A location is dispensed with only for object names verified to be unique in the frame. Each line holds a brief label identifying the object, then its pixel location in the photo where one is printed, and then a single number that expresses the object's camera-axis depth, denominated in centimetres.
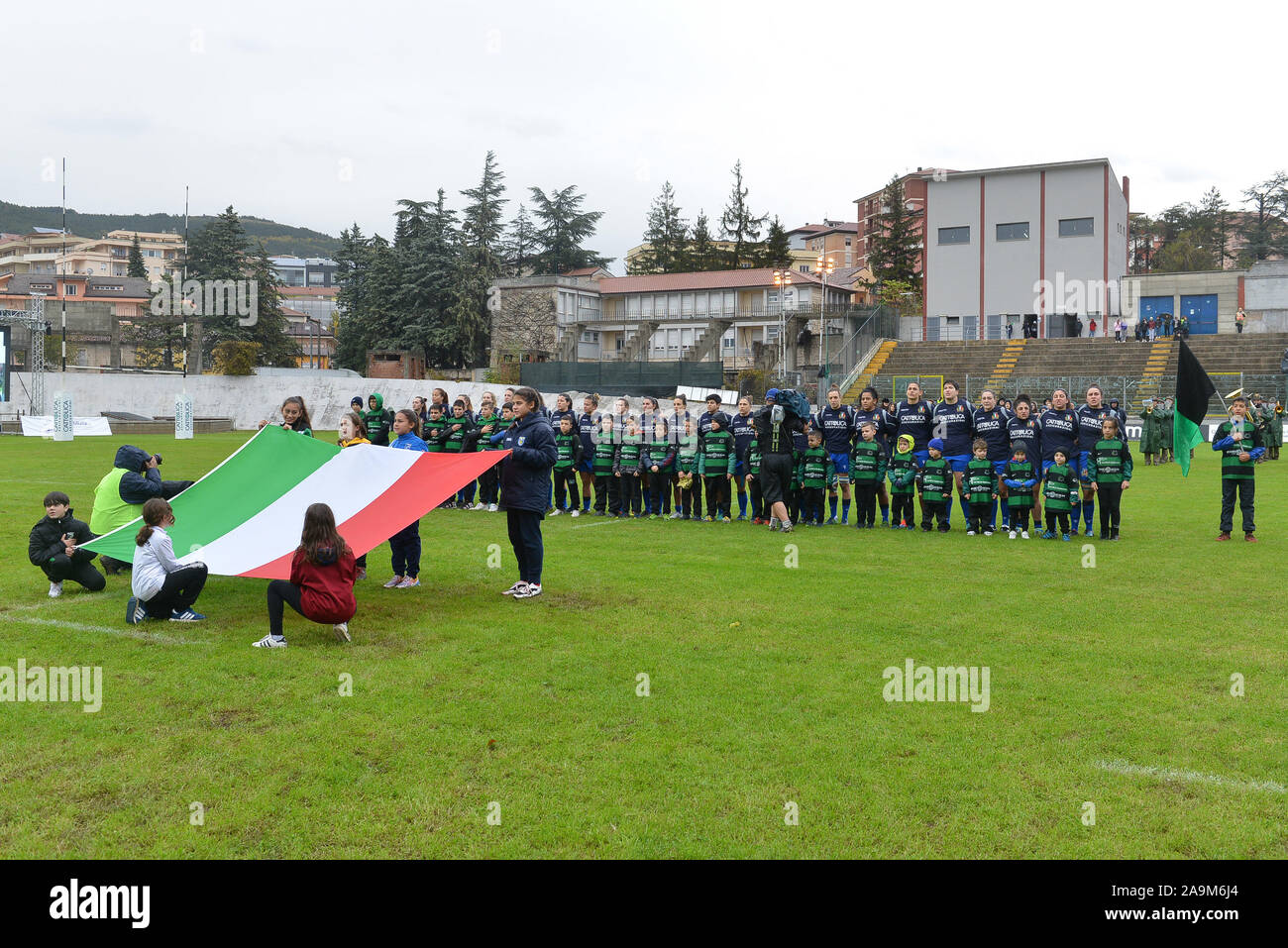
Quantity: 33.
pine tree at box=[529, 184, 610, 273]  8919
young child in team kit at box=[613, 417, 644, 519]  1664
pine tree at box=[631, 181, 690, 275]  9212
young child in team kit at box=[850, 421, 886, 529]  1529
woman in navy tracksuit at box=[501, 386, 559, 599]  974
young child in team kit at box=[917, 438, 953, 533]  1487
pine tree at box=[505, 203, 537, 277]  9088
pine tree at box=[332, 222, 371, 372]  7375
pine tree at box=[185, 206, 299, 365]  6788
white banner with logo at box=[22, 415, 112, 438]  4040
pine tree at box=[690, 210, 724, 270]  9019
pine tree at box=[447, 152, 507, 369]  6956
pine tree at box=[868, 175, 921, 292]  7869
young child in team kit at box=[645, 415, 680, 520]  1647
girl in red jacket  783
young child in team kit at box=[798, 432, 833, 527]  1546
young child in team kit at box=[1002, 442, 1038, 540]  1416
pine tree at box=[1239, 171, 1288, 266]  8825
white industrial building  5372
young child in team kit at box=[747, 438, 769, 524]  1544
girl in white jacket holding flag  847
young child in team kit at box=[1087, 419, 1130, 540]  1364
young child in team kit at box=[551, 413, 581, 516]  1670
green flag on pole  1496
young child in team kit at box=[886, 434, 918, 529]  1516
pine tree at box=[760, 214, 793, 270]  8656
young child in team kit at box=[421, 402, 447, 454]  1773
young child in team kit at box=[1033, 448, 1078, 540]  1390
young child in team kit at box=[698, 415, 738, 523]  1612
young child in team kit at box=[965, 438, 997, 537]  1449
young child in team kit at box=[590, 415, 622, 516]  1672
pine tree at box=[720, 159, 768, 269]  9700
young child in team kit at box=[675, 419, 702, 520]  1627
